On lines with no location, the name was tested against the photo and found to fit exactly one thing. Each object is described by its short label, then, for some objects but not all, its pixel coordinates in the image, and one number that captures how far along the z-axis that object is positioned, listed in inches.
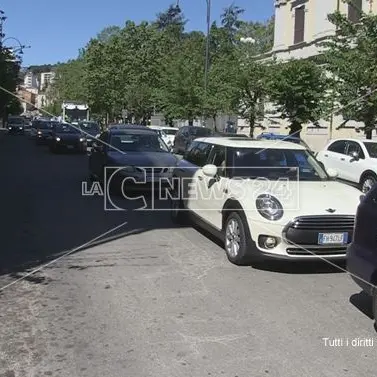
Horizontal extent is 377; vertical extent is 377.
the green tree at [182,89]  1568.7
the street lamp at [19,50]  1604.3
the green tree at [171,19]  3608.3
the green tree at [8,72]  1526.8
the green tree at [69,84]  2806.6
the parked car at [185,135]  1156.5
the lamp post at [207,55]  1306.6
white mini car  268.4
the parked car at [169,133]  1319.6
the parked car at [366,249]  200.8
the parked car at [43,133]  1454.8
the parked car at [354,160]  633.0
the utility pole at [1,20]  1551.4
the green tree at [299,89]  956.0
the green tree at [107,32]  3294.3
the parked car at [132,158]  521.0
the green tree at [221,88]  1104.3
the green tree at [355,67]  754.2
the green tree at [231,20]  3289.9
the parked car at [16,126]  2401.6
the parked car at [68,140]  1184.2
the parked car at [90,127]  1381.6
